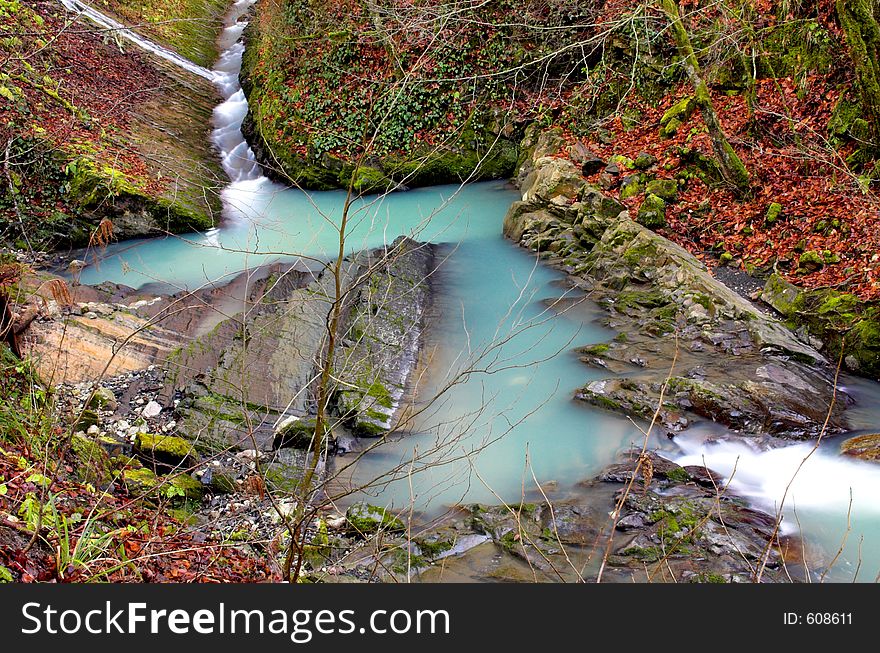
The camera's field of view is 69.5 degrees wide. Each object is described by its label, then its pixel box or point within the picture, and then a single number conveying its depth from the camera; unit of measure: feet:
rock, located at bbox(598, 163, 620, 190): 35.50
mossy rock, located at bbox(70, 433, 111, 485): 16.03
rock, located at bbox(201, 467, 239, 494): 18.52
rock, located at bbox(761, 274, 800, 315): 25.84
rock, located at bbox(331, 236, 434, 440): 22.48
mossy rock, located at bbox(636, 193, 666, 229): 31.83
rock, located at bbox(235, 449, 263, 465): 19.08
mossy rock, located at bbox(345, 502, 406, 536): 17.17
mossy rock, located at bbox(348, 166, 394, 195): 41.06
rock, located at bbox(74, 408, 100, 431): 19.53
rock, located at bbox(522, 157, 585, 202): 35.86
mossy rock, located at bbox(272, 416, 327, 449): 20.63
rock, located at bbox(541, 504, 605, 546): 16.93
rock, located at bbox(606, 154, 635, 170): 35.88
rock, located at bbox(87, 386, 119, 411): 21.46
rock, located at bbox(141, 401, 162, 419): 22.12
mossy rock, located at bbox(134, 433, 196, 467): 19.17
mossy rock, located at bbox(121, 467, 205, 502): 16.84
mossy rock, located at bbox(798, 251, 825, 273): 26.35
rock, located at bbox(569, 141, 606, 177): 36.94
